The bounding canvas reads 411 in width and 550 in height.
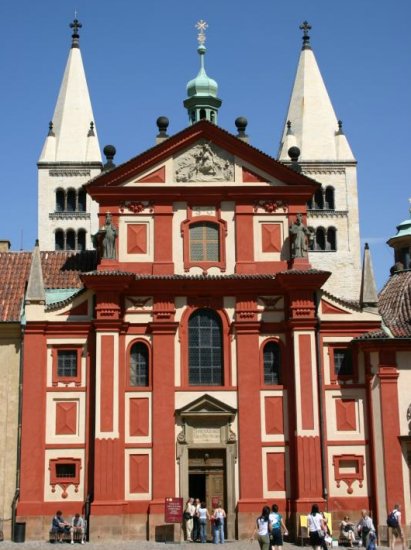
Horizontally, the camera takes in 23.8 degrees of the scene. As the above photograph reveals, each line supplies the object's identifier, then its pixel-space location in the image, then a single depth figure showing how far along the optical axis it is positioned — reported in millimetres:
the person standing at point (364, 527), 33206
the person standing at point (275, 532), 27453
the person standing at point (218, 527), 34250
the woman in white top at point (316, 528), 27516
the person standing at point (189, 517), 35188
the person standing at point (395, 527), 31203
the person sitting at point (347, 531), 34594
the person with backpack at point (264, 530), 27047
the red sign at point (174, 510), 34594
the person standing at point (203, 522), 34656
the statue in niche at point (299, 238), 37844
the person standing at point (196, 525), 35156
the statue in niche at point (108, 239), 37594
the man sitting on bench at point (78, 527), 34656
